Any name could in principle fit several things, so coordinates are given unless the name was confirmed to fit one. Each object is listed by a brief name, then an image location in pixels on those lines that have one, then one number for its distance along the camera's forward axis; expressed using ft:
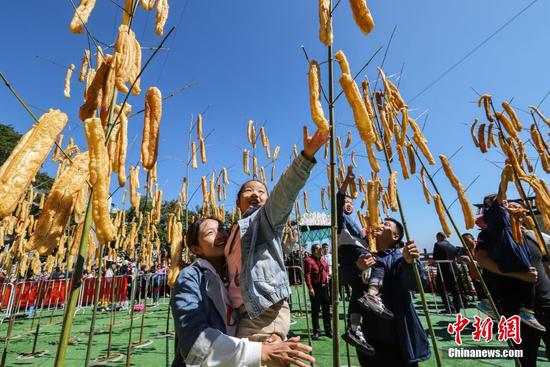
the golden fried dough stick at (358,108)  4.69
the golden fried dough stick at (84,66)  8.13
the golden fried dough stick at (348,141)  13.88
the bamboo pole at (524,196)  9.42
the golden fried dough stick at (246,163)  17.74
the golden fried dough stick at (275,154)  18.98
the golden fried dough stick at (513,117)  11.17
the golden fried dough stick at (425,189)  9.58
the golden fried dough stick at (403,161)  8.24
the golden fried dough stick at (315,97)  4.57
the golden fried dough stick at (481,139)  11.96
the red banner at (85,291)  39.16
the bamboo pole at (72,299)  3.13
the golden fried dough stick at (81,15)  4.88
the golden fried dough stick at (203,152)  15.40
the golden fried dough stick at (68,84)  9.06
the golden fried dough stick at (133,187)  9.23
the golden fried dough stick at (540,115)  11.00
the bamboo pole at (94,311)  5.53
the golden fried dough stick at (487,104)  10.74
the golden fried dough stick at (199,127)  14.60
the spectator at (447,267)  27.53
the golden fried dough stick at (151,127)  4.60
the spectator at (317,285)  23.77
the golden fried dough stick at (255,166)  16.51
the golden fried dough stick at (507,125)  10.62
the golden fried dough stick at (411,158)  8.95
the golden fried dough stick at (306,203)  25.43
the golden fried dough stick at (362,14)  5.13
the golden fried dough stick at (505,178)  9.49
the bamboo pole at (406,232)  6.32
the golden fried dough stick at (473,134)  12.17
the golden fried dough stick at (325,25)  5.45
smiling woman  4.63
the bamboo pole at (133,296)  10.84
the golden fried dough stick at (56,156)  11.15
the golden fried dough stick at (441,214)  8.29
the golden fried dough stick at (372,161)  5.77
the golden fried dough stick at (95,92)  4.30
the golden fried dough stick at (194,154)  14.73
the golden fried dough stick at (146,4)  5.86
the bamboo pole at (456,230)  7.38
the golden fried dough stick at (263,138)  18.16
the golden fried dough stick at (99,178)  3.24
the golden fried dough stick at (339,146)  14.72
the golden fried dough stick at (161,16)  6.24
